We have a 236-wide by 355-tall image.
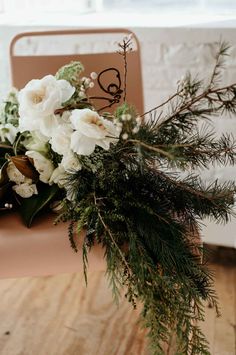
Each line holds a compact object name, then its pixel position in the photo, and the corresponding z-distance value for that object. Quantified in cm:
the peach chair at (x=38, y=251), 108
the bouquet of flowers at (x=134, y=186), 91
